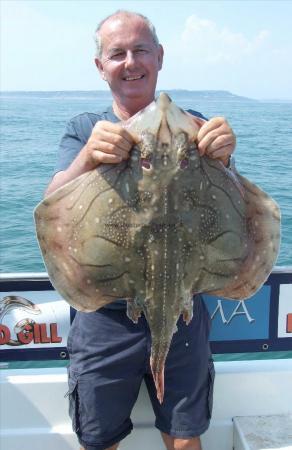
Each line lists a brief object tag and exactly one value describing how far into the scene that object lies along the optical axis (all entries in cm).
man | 243
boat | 324
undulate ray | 185
